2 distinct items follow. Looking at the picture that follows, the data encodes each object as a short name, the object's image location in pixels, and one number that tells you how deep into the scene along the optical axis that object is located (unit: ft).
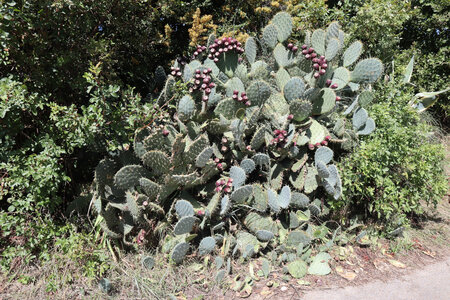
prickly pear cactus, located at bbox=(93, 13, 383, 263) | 11.05
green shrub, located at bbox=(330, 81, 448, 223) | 12.41
